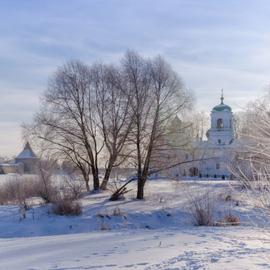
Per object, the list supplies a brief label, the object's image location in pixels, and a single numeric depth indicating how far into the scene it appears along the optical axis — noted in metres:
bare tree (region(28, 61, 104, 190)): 36.06
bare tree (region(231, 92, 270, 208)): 7.79
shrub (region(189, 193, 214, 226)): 17.86
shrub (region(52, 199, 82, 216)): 23.52
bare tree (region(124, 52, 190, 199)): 31.58
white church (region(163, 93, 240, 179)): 43.47
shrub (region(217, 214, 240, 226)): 17.23
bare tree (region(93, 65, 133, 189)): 33.23
